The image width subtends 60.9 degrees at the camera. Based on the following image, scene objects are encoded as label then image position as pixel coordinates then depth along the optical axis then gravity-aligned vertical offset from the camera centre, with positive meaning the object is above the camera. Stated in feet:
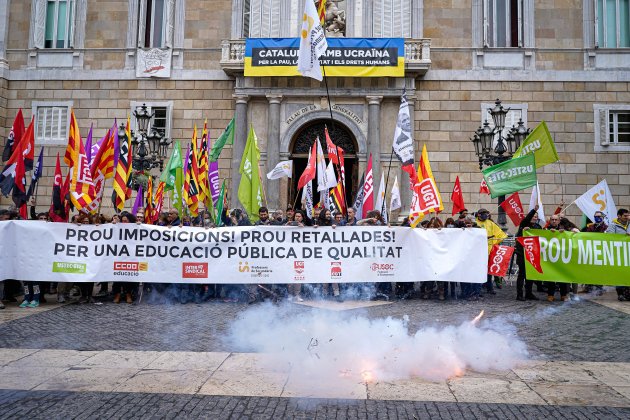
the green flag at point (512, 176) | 34.94 +4.42
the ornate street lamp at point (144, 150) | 49.06 +7.95
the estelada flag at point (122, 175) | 35.91 +4.05
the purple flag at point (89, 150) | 36.50 +5.83
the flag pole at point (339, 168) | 44.81 +6.06
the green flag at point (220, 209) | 38.73 +2.04
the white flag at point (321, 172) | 40.81 +5.11
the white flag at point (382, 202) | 40.40 +2.91
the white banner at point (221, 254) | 32.37 -1.05
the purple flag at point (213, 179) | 43.58 +4.74
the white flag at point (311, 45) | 38.83 +14.12
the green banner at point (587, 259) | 32.99 -0.91
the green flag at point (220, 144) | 43.24 +7.65
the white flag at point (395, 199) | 40.37 +3.13
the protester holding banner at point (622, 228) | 35.45 +1.13
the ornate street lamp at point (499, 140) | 46.73 +9.08
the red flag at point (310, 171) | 40.24 +5.14
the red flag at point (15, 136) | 36.63 +6.63
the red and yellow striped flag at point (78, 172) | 33.40 +3.91
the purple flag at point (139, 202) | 45.16 +2.86
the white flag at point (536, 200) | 37.56 +3.03
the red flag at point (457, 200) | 40.83 +3.20
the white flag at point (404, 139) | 37.58 +7.19
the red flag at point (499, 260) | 34.81 -1.14
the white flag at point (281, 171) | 42.70 +5.37
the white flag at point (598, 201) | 42.47 +3.41
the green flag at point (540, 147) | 36.14 +6.52
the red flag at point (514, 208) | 39.19 +2.55
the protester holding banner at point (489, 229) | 39.04 +1.02
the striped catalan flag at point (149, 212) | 42.38 +1.92
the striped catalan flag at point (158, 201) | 43.29 +2.90
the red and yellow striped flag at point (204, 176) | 40.73 +4.64
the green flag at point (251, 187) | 38.73 +3.65
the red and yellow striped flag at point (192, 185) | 39.88 +3.81
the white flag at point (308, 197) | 38.95 +3.06
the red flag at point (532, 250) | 34.06 -0.45
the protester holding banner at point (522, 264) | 35.32 -1.41
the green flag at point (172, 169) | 41.79 +5.30
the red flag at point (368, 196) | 41.73 +3.42
